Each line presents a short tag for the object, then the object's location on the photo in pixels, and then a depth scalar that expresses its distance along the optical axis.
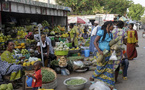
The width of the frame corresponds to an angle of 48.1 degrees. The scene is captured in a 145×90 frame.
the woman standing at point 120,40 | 4.87
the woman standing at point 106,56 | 4.49
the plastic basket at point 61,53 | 6.62
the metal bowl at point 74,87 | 4.66
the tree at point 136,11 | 57.87
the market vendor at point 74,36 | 10.93
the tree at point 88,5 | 30.24
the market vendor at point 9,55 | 5.03
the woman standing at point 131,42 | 8.70
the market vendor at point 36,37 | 7.20
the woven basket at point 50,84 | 4.68
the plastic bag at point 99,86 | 4.27
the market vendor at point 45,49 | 6.48
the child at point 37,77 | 3.66
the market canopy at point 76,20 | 14.74
